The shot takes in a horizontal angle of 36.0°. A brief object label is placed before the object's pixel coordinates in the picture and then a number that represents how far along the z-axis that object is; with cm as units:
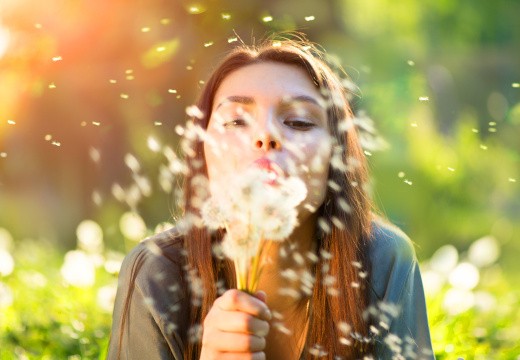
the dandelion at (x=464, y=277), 319
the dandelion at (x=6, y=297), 311
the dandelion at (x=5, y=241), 395
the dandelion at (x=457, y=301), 302
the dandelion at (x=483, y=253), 334
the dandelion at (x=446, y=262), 334
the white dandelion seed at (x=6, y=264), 345
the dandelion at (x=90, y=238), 347
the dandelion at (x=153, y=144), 563
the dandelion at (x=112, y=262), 339
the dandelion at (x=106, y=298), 299
